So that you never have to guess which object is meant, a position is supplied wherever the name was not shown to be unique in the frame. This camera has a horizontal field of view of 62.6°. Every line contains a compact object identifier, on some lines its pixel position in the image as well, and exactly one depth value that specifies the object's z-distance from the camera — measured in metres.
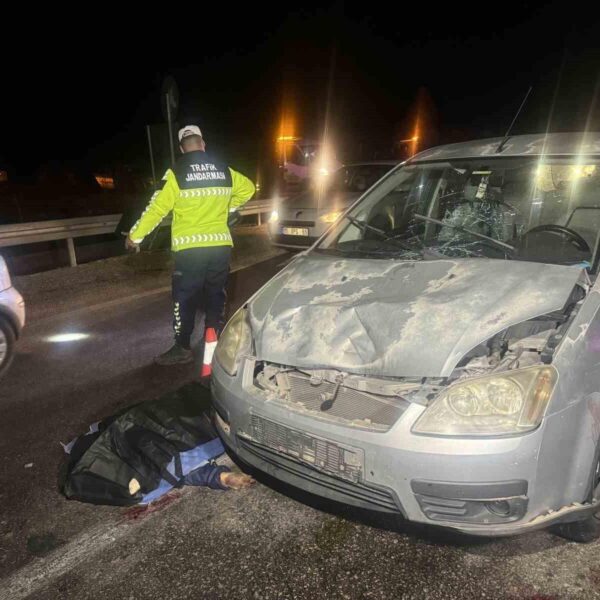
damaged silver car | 1.83
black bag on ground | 2.52
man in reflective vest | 3.94
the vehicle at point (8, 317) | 3.96
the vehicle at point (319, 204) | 8.23
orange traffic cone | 3.85
